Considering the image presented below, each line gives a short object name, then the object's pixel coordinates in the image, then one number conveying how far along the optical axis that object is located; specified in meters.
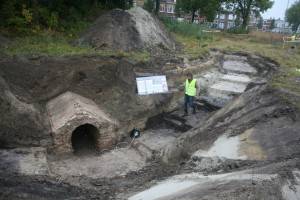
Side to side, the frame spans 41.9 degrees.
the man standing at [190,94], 14.58
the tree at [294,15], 59.22
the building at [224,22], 72.19
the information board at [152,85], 15.38
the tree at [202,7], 32.41
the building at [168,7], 66.91
